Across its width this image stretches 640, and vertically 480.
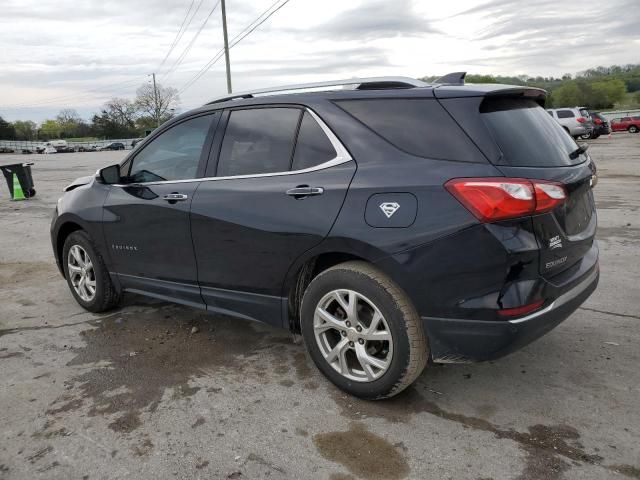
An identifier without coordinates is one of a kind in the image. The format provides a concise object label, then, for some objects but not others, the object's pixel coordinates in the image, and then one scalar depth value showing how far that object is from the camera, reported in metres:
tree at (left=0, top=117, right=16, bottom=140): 96.32
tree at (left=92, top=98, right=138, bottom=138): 95.81
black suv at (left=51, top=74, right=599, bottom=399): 2.57
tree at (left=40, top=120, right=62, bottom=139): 114.78
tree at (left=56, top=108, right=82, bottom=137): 112.45
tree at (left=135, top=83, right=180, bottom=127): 87.19
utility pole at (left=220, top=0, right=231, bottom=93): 30.84
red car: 39.84
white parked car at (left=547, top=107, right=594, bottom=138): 30.12
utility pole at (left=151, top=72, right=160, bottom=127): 86.88
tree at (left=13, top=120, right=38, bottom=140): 106.48
